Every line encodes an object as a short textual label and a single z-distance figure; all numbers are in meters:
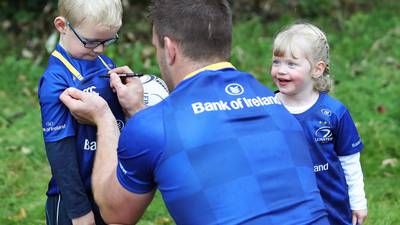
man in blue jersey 2.77
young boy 3.30
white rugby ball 3.53
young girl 3.66
